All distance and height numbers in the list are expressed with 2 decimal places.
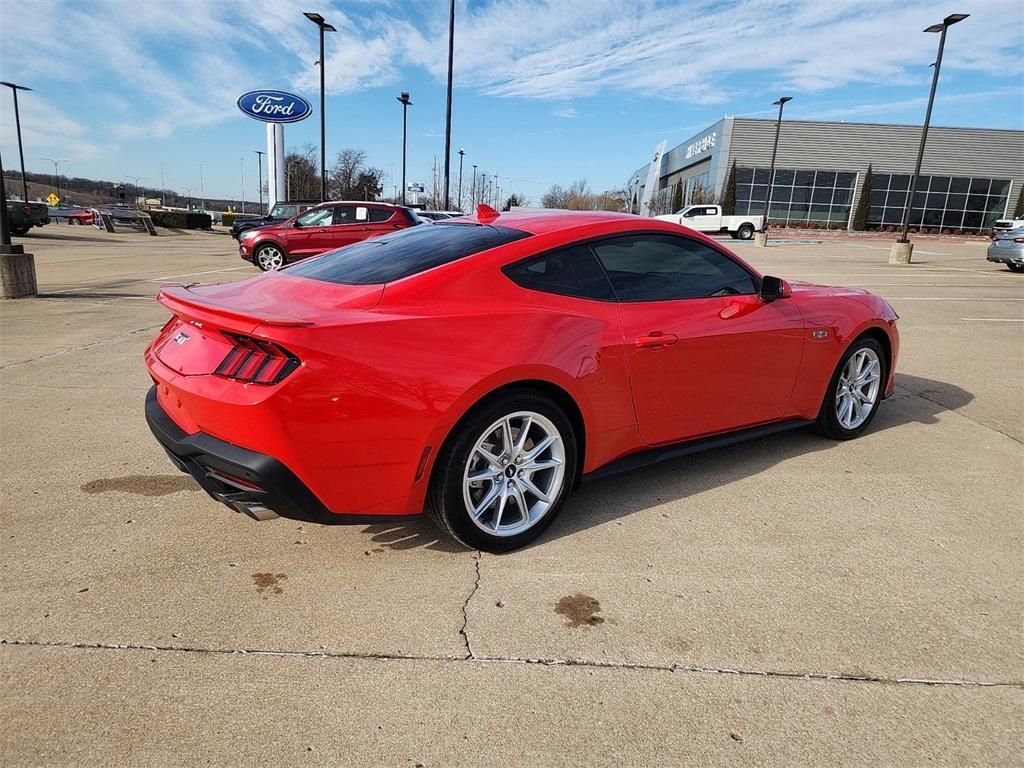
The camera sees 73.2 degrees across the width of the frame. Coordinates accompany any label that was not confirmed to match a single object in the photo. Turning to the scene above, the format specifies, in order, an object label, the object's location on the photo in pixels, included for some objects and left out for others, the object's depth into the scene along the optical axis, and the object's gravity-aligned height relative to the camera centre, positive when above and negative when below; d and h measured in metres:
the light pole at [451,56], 25.43 +5.41
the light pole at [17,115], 43.19 +4.38
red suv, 16.09 -0.74
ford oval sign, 34.84 +4.46
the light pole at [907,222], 21.97 +0.43
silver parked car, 19.05 -0.24
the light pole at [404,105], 40.38 +5.91
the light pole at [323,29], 27.41 +6.66
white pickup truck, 40.84 +0.11
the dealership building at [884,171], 53.16 +4.80
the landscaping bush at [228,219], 64.75 -2.36
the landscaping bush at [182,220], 46.50 -1.97
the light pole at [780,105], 37.53 +6.51
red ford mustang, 2.50 -0.65
